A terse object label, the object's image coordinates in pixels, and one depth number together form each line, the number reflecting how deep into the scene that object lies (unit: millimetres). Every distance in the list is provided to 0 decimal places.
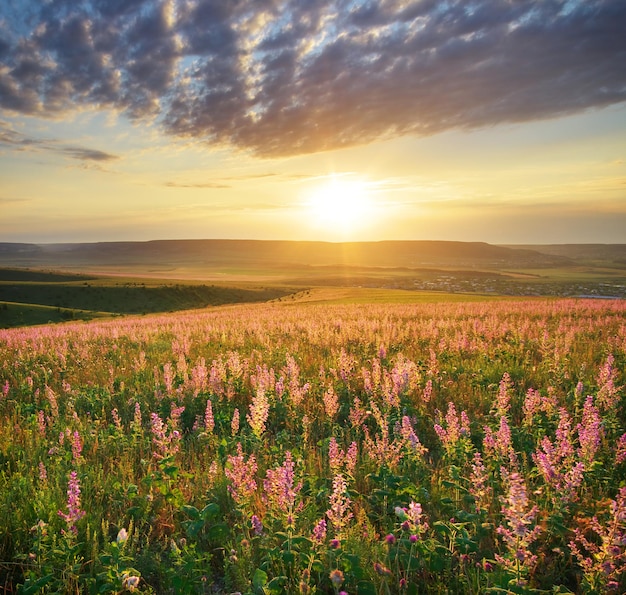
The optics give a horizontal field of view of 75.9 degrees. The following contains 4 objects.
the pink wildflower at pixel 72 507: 2957
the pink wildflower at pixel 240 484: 3415
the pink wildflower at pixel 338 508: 2775
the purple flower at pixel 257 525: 3044
